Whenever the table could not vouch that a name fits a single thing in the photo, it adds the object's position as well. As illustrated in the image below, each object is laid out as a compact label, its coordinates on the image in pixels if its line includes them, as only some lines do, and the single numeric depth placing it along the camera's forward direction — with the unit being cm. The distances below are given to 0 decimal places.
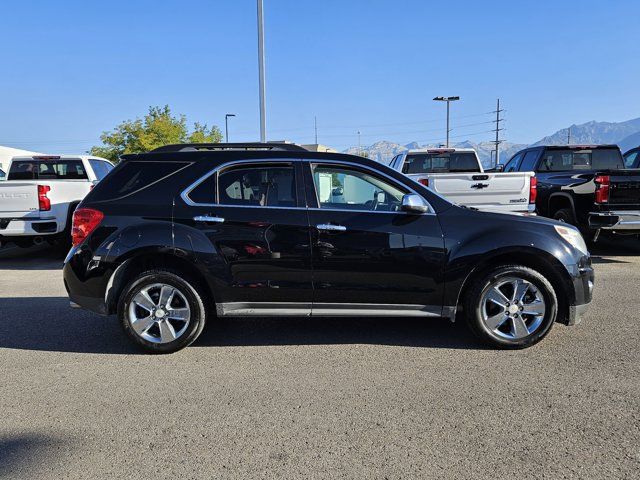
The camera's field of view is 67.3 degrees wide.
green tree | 3145
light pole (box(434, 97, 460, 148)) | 4245
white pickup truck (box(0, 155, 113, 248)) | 859
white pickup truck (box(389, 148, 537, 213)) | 843
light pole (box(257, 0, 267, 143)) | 1456
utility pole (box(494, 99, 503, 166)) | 6443
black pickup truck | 792
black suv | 422
